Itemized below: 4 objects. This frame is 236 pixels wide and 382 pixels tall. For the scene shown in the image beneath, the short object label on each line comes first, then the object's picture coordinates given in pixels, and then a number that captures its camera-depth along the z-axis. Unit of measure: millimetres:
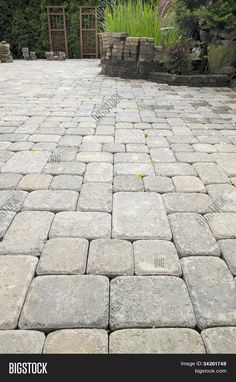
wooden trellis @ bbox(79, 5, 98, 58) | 12477
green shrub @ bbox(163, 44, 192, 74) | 6684
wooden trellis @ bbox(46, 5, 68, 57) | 12617
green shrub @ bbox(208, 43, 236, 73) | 6652
